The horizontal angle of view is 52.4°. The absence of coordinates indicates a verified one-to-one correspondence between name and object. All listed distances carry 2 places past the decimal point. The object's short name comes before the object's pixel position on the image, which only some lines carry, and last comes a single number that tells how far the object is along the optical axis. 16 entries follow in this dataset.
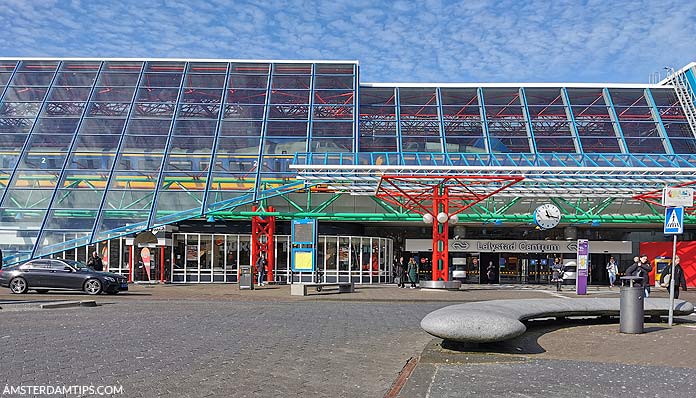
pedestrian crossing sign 14.26
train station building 30.16
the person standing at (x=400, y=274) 33.59
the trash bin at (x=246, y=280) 29.33
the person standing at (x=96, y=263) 30.36
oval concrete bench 9.81
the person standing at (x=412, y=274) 32.62
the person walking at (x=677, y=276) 21.78
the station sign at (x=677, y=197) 14.26
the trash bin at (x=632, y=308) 12.34
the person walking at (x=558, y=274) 32.59
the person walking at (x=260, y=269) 32.03
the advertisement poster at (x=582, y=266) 27.98
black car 25.03
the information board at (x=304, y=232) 29.56
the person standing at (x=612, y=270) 37.06
